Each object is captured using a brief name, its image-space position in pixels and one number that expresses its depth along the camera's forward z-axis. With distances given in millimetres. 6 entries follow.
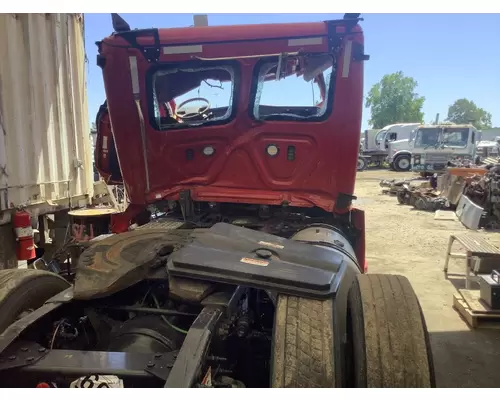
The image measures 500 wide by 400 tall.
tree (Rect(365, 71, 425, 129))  50344
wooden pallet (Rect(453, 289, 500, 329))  4516
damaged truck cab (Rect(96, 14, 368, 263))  3791
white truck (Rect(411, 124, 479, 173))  20484
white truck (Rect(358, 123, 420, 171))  27433
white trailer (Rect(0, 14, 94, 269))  4605
